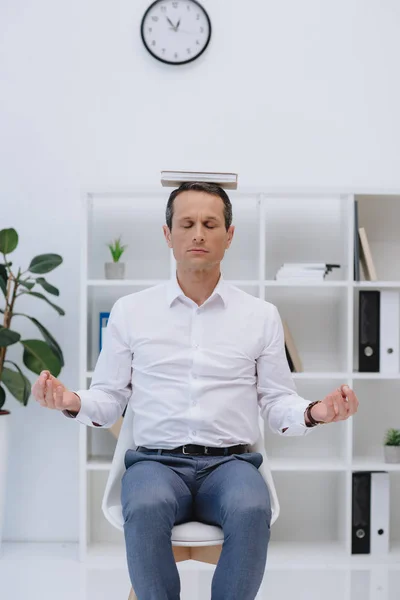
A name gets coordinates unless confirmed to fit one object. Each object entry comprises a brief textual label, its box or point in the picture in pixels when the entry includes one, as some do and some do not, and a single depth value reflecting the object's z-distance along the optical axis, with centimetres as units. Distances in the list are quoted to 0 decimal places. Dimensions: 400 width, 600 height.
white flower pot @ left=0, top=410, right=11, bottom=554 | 335
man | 207
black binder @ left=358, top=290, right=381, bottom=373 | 340
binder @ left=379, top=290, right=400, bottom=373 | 340
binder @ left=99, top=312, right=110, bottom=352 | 346
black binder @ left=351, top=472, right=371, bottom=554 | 336
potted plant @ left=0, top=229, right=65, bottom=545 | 334
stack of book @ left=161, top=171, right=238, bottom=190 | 233
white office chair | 200
